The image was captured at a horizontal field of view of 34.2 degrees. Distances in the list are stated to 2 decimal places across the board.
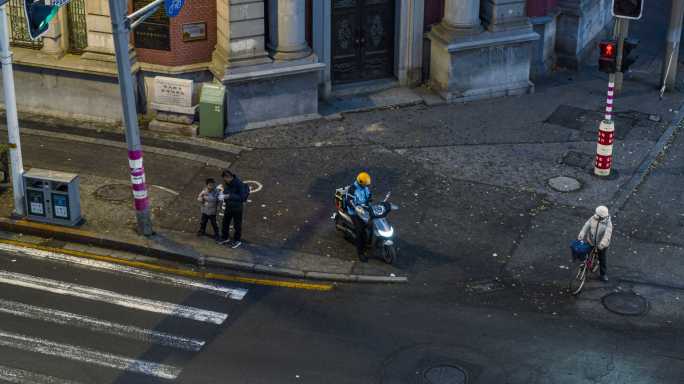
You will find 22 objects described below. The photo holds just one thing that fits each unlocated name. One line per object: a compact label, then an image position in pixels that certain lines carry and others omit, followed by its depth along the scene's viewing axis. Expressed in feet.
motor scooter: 65.00
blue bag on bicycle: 62.28
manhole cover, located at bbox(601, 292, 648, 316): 61.31
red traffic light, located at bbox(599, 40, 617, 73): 73.97
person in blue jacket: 65.67
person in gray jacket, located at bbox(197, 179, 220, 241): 66.03
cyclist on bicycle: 62.34
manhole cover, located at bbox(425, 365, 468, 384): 54.29
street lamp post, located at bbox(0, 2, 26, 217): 65.00
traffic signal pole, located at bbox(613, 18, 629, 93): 74.23
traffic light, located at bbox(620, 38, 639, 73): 74.33
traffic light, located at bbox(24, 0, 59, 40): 60.18
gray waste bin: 68.13
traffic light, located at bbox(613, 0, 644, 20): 72.33
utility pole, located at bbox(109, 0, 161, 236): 61.67
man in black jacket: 65.41
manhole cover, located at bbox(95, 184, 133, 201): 73.15
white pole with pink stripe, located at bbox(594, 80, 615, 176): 75.61
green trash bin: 81.56
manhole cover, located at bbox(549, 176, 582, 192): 76.64
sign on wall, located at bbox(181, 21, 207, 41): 82.89
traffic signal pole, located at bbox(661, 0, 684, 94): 91.86
